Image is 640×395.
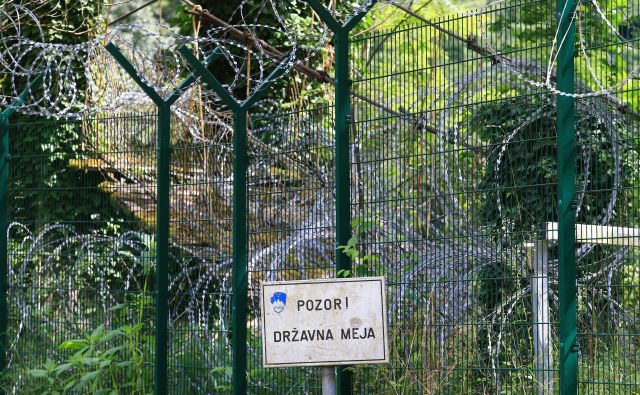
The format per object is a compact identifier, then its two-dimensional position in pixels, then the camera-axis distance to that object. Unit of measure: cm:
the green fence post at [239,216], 1342
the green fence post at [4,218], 1764
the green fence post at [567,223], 1051
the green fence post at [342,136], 1259
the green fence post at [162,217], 1469
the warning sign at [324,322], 1018
